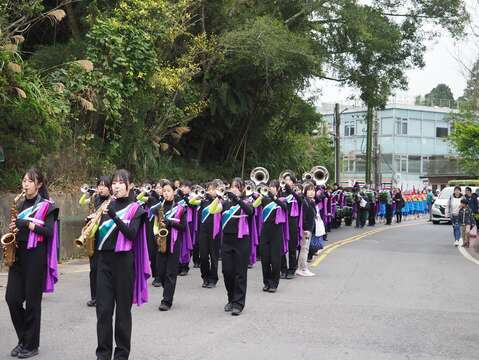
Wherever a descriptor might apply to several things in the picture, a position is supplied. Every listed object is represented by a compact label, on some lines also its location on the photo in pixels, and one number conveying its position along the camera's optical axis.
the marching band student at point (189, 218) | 11.23
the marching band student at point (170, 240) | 9.14
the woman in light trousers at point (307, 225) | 12.76
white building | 60.66
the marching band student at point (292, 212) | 11.73
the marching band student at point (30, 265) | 6.55
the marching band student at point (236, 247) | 8.94
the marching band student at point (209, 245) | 11.41
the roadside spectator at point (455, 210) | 19.42
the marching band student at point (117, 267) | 6.20
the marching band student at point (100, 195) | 9.40
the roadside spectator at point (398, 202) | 32.75
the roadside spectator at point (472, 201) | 19.41
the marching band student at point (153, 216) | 10.75
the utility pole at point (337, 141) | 36.38
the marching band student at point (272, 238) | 10.57
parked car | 31.07
